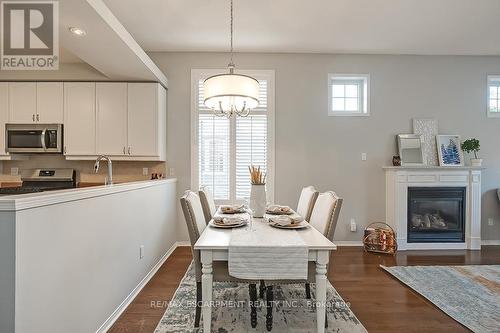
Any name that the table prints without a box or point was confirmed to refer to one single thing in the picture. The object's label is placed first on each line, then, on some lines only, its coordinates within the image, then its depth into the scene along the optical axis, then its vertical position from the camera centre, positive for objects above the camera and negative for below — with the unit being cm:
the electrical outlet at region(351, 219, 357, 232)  428 -96
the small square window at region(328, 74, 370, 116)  436 +111
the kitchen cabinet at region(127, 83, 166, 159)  391 +62
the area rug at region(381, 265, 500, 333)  227 -123
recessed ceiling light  250 +119
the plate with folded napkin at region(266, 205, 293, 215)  270 -47
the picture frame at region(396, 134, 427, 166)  426 +24
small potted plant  411 +26
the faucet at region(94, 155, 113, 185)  252 -11
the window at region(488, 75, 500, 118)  441 +110
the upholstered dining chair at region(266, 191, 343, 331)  196 -45
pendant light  232 +60
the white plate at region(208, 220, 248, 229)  213 -48
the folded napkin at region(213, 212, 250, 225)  218 -46
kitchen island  126 -58
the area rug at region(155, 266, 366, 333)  212 -125
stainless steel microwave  382 +32
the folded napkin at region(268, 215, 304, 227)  216 -46
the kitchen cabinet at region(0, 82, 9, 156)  387 +76
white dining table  169 -60
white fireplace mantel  406 -36
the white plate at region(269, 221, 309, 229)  211 -48
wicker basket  393 -110
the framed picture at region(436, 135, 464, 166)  424 +22
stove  408 -24
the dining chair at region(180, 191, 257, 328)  195 -72
